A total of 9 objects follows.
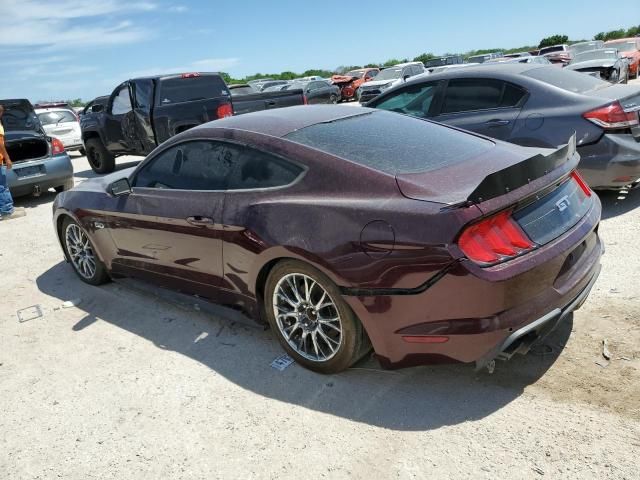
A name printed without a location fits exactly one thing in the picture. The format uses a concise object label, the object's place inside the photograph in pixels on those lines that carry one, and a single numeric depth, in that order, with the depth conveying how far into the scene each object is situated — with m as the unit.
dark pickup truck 10.11
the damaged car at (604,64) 14.68
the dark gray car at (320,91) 23.48
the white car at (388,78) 21.92
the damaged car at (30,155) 9.27
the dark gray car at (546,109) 5.30
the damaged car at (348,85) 29.42
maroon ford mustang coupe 2.60
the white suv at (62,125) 15.76
